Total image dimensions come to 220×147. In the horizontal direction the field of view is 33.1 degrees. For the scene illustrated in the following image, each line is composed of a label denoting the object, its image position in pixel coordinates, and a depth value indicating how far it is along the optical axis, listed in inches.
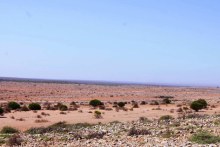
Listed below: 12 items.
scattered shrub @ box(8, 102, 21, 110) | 1806.1
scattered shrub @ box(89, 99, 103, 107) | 2031.3
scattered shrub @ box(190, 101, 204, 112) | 1695.4
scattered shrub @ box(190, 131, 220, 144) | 616.1
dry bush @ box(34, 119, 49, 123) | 1252.3
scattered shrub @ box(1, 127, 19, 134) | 950.4
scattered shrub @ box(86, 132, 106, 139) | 725.9
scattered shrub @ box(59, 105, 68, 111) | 1762.9
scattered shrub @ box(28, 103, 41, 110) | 1776.6
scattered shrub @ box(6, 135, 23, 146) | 691.4
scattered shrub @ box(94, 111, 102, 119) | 1389.6
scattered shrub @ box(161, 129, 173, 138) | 693.5
